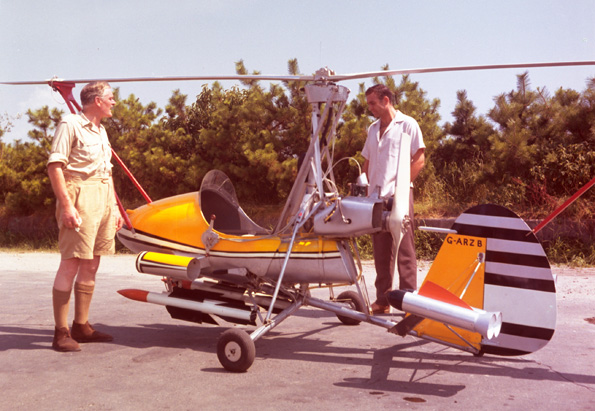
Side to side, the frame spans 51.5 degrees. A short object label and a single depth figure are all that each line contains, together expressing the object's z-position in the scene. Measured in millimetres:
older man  4574
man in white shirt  5496
